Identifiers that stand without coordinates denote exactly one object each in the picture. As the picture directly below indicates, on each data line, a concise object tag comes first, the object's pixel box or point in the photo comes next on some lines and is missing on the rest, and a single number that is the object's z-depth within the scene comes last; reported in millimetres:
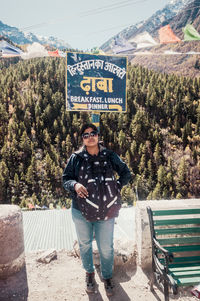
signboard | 3814
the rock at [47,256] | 3119
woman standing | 2271
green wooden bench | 2379
